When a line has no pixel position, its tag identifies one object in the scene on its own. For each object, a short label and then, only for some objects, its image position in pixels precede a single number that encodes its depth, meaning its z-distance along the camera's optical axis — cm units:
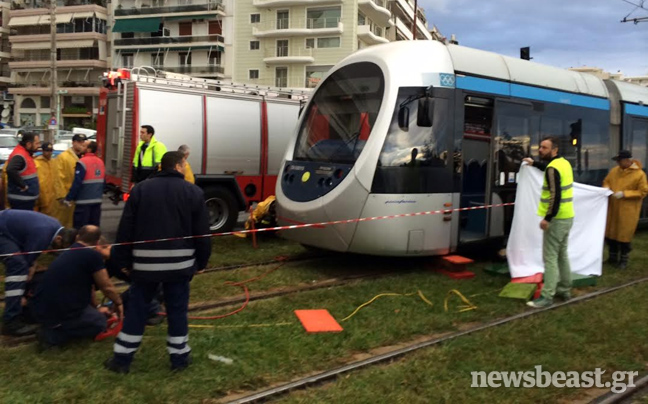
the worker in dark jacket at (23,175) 727
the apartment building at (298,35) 4688
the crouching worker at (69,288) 439
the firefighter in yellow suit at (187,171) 783
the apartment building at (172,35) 5138
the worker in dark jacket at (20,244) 493
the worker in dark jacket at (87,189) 784
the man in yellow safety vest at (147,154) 851
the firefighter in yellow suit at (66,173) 839
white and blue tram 702
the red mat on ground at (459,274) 750
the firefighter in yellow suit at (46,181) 807
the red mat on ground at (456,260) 761
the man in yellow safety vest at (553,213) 618
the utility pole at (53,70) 2419
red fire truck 948
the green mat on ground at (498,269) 762
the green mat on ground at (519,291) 652
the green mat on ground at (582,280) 725
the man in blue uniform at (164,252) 403
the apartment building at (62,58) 5700
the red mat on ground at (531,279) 691
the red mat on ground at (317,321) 530
